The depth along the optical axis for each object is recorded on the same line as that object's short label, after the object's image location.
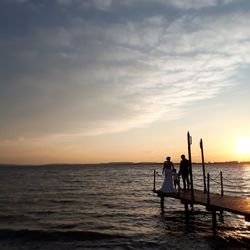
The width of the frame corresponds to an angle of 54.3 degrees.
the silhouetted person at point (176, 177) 15.79
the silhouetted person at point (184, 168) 15.99
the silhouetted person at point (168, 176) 15.60
